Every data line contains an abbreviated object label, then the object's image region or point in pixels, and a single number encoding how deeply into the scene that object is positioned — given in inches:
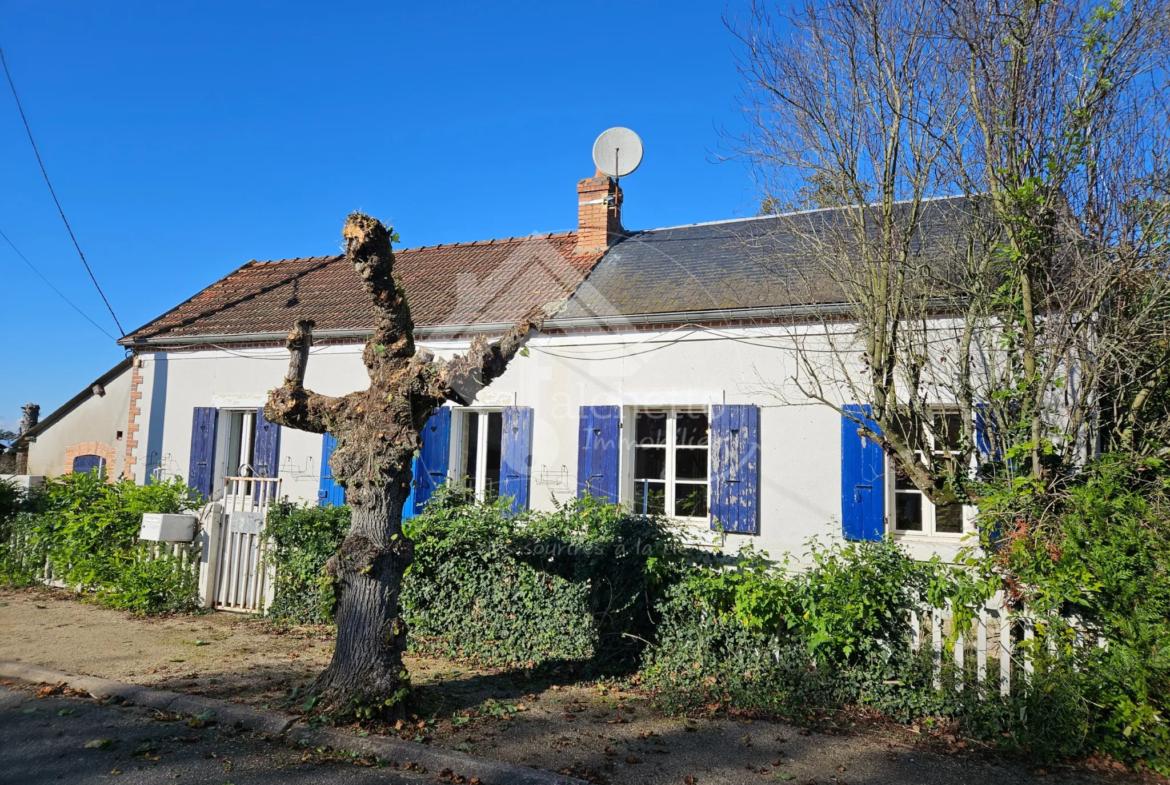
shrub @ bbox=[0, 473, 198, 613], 323.3
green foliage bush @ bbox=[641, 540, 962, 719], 195.5
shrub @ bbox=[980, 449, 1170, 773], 162.6
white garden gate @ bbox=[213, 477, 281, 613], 315.9
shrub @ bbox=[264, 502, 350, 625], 291.4
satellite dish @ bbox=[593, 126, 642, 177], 452.1
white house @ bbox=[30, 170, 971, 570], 310.2
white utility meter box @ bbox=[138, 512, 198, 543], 317.1
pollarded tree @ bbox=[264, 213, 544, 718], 193.3
